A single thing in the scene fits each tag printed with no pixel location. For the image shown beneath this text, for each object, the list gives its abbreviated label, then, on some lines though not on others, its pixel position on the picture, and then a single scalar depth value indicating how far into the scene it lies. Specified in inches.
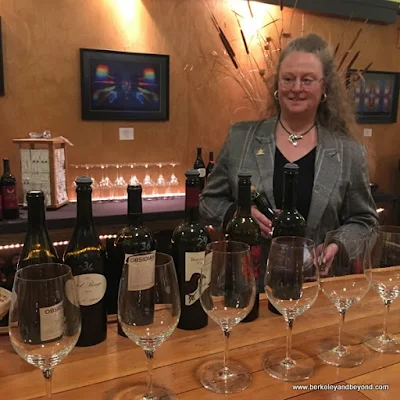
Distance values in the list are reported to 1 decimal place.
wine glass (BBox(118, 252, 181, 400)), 27.7
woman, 66.2
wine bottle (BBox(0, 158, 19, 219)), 95.5
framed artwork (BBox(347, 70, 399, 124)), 163.6
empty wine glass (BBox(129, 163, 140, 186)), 123.3
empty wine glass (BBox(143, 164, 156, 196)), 125.2
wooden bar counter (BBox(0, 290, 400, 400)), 29.9
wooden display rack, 101.4
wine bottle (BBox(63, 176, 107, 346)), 35.1
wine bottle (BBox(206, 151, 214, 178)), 131.4
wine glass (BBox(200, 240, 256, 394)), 30.0
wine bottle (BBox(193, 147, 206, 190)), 129.5
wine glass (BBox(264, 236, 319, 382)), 31.7
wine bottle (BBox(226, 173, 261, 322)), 39.8
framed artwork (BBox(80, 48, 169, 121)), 117.0
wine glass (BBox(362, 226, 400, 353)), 36.0
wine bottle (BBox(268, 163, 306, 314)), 42.1
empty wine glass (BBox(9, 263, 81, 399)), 25.2
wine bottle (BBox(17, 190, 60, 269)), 34.0
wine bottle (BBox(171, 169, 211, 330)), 36.9
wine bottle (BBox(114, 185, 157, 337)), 36.1
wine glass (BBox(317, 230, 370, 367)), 34.3
